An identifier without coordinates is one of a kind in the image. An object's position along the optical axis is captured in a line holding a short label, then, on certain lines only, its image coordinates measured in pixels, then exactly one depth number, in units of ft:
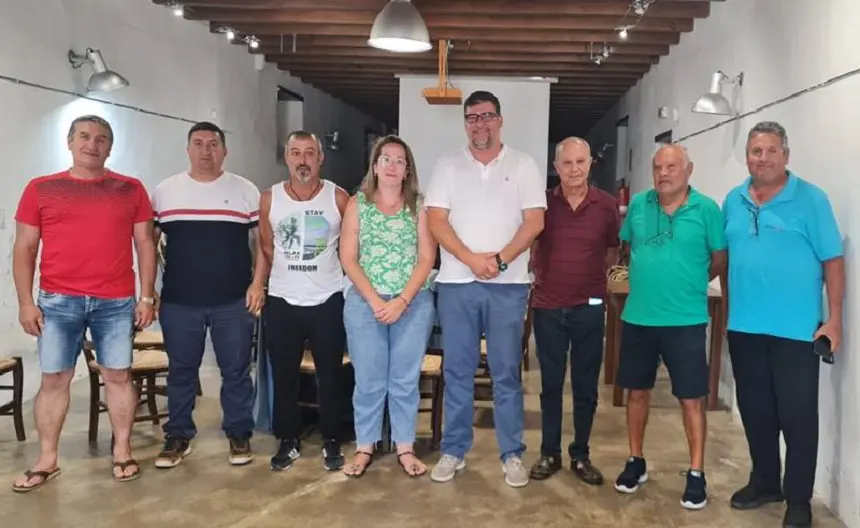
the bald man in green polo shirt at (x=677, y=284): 9.91
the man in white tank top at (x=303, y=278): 10.84
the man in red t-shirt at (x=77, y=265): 10.05
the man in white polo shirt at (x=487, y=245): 10.46
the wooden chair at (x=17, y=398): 12.42
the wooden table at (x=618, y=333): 15.23
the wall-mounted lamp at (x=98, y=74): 15.72
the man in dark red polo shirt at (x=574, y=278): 10.48
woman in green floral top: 10.61
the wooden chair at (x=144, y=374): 12.37
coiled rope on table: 17.04
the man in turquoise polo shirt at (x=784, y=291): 9.33
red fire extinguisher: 28.04
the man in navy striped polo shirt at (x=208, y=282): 10.91
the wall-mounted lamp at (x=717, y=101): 15.88
